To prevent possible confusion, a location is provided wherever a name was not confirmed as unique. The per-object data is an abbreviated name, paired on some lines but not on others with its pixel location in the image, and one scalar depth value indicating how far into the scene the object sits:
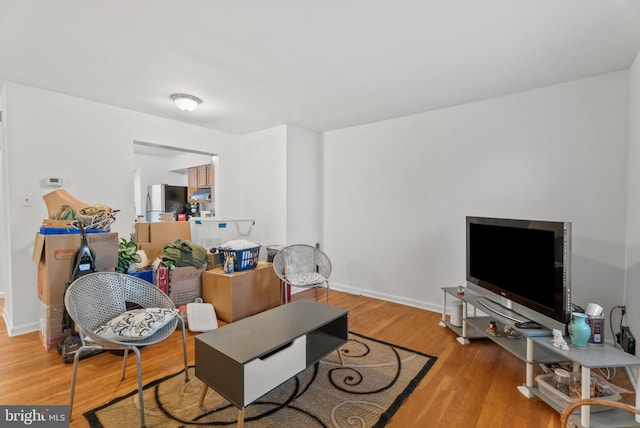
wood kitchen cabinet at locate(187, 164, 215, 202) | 5.55
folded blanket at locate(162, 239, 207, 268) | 3.15
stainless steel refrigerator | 5.83
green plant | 2.82
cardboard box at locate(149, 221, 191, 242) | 3.64
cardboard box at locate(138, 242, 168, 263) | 3.48
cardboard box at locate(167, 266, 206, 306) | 3.07
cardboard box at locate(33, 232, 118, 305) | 2.41
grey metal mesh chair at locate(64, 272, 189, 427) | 1.60
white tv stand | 1.56
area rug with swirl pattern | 1.63
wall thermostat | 2.86
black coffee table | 1.51
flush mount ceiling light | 2.97
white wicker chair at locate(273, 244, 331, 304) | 3.09
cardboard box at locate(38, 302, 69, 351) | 2.44
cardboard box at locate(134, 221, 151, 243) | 3.55
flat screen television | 1.86
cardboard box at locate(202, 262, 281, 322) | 3.06
